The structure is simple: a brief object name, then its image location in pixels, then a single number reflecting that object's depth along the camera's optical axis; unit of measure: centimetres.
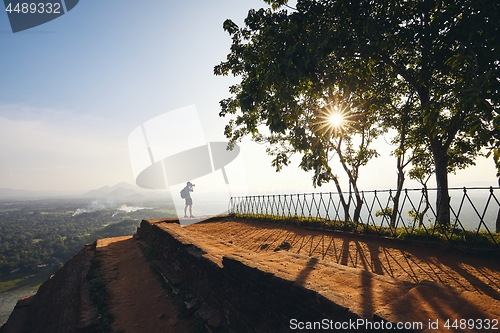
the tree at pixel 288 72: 575
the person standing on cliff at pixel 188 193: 2006
